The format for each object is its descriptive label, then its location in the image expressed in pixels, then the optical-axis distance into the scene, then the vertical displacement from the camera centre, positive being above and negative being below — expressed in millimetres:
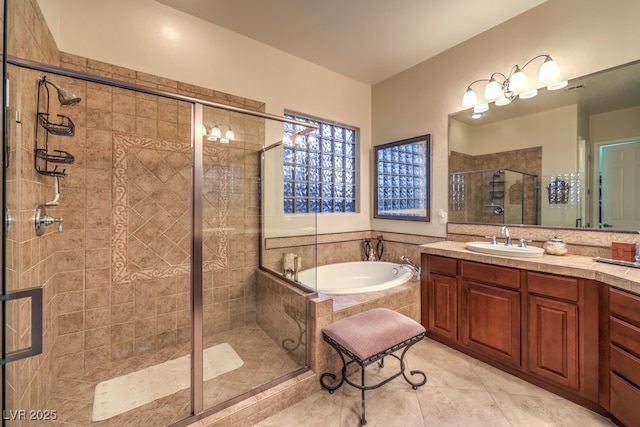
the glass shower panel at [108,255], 1492 -319
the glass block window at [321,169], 2725 +540
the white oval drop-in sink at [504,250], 1912 -302
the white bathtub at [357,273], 3055 -764
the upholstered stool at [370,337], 1545 -806
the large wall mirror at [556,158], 1814 +452
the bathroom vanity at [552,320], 1403 -746
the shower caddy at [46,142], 1534 +438
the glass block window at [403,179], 2996 +415
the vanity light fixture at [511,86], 2045 +1101
